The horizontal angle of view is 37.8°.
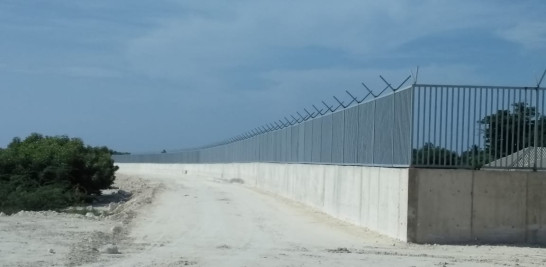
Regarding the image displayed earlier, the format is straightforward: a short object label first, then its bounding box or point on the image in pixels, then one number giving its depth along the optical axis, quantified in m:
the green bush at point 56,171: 32.25
